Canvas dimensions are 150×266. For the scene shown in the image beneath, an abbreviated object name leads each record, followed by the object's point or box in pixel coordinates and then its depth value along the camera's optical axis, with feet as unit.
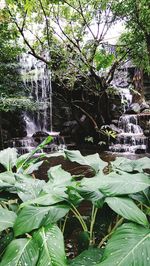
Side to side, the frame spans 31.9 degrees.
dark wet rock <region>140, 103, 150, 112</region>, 36.66
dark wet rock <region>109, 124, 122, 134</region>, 30.69
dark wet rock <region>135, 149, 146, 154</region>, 28.19
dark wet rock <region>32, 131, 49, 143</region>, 32.41
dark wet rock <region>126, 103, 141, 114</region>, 35.29
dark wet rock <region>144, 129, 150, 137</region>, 29.14
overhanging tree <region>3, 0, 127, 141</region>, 23.16
